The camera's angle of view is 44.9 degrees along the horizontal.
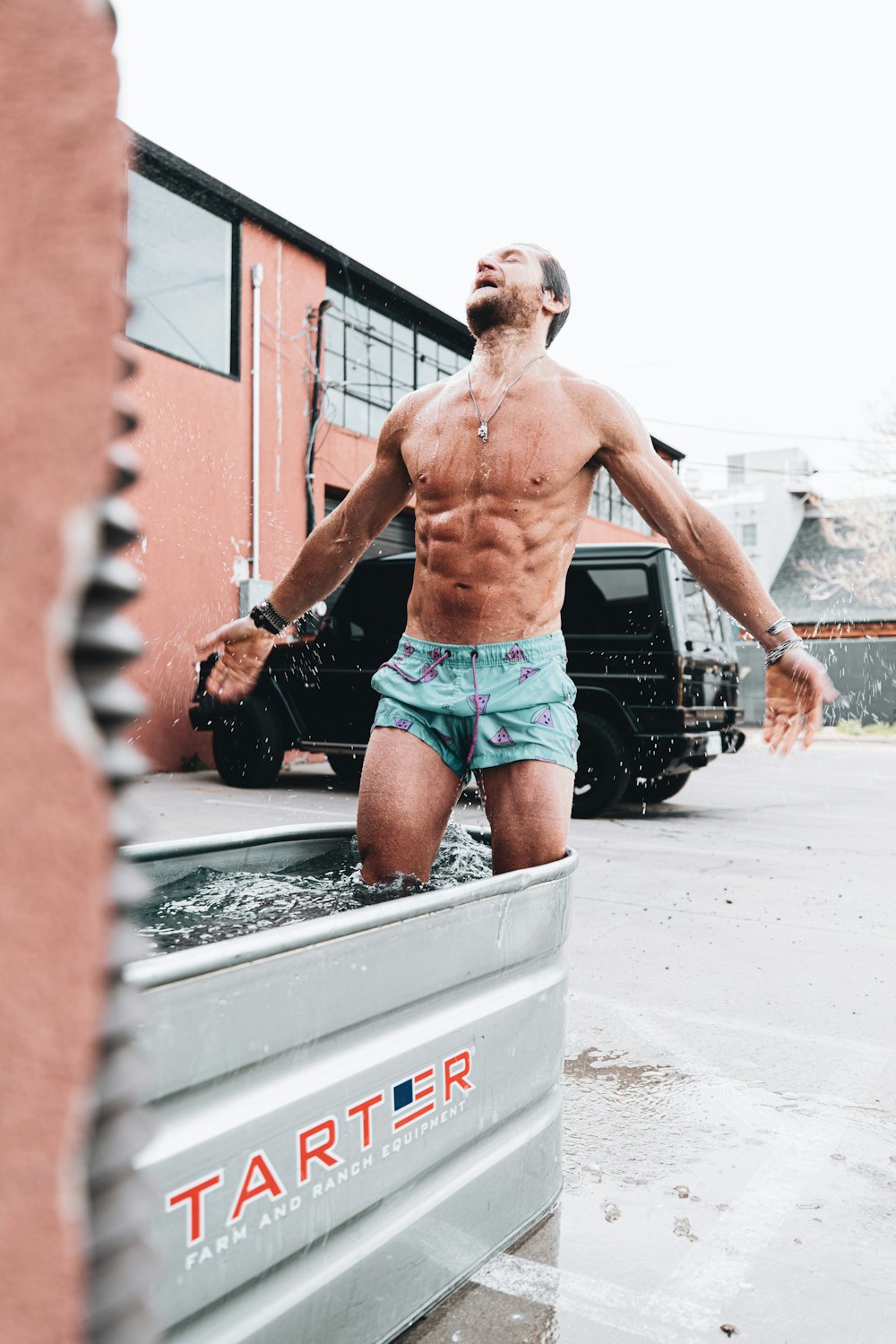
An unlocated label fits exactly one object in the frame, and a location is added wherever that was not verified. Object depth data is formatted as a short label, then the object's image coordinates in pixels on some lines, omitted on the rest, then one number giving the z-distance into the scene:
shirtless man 2.32
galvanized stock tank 1.24
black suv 8.05
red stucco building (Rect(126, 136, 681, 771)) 10.88
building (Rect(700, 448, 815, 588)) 35.38
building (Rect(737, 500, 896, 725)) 26.84
